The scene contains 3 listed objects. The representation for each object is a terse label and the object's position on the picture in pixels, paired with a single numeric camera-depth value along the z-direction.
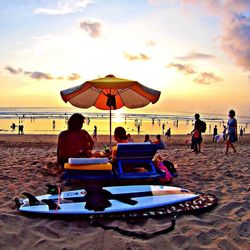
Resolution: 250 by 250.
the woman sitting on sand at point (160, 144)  6.25
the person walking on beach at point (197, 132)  12.31
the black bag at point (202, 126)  12.23
